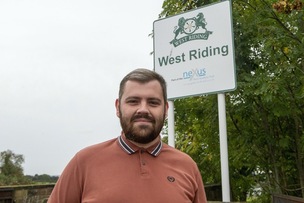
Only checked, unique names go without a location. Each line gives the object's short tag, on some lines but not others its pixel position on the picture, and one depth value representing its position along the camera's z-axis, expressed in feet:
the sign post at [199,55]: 16.53
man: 4.78
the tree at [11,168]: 41.29
